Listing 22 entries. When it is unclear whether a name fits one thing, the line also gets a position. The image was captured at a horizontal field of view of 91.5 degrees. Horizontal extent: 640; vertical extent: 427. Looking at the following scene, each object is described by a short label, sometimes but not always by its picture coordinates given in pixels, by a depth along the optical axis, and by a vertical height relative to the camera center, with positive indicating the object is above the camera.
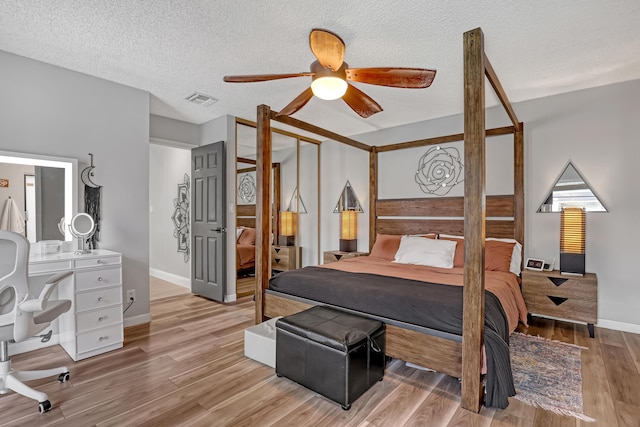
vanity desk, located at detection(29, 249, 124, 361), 2.60 -0.77
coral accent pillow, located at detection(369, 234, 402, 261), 4.13 -0.47
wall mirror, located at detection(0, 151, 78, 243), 2.77 +0.21
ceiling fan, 2.07 +0.98
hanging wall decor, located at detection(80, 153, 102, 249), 3.13 +0.12
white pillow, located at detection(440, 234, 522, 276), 3.41 -0.52
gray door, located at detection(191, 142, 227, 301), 4.31 -0.15
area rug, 2.03 -1.24
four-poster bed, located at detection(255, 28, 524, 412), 1.89 -0.23
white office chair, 1.89 -0.58
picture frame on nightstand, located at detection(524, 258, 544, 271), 3.45 -0.59
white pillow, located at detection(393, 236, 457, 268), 3.52 -0.48
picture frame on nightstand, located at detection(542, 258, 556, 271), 3.47 -0.60
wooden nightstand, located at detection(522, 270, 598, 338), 3.04 -0.84
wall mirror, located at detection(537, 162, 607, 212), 3.37 +0.19
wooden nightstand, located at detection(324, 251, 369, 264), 4.64 -0.66
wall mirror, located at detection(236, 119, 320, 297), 5.46 +0.26
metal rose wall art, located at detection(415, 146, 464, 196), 4.25 +0.58
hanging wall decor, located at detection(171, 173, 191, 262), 5.25 -0.10
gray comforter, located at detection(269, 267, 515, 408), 1.93 -0.70
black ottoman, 1.95 -0.94
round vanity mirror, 2.90 -0.15
